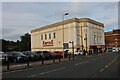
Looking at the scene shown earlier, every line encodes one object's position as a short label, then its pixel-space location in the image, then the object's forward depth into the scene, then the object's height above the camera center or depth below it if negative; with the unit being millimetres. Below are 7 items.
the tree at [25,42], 50038 +179
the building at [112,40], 51490 +1344
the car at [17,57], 13731 -2388
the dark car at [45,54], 18369 -2589
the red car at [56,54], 20706 -2901
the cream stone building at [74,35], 34503 +3252
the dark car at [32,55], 16285 -2554
